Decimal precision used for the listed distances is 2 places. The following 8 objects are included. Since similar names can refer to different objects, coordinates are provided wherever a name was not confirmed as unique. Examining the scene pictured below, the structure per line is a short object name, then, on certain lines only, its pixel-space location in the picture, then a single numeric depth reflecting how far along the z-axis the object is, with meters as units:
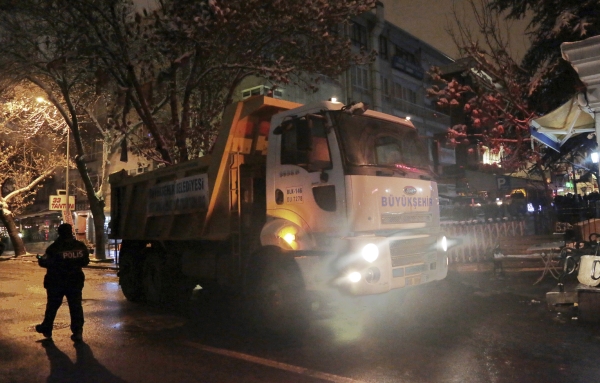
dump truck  6.52
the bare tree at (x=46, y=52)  15.21
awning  7.89
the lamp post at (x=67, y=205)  25.53
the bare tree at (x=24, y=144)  24.19
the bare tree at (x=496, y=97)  11.73
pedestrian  7.09
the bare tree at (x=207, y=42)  14.02
